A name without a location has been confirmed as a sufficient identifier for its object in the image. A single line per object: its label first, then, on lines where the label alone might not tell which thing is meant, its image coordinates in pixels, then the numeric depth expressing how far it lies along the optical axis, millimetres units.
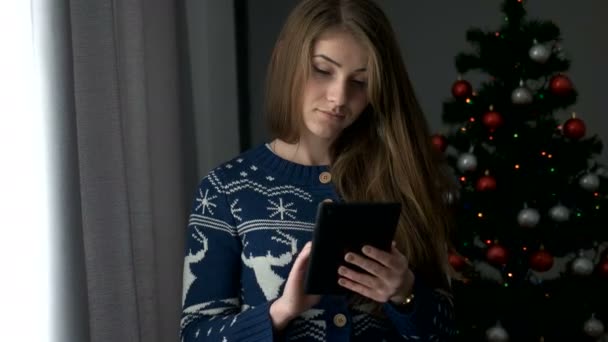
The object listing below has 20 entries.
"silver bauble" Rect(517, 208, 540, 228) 2488
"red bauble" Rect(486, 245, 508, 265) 2508
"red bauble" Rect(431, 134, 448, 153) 2574
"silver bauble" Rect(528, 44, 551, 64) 2500
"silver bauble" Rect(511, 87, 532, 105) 2508
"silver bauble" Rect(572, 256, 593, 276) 2541
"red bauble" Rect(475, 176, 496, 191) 2510
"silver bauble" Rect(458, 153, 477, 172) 2539
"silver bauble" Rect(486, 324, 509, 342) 2486
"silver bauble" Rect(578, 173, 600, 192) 2510
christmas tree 2520
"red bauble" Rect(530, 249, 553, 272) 2498
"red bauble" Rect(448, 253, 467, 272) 2332
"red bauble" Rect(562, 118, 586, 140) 2514
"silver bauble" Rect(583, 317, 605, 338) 2508
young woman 1397
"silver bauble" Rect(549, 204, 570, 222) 2508
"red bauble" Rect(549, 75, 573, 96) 2506
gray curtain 1567
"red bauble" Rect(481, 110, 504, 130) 2508
